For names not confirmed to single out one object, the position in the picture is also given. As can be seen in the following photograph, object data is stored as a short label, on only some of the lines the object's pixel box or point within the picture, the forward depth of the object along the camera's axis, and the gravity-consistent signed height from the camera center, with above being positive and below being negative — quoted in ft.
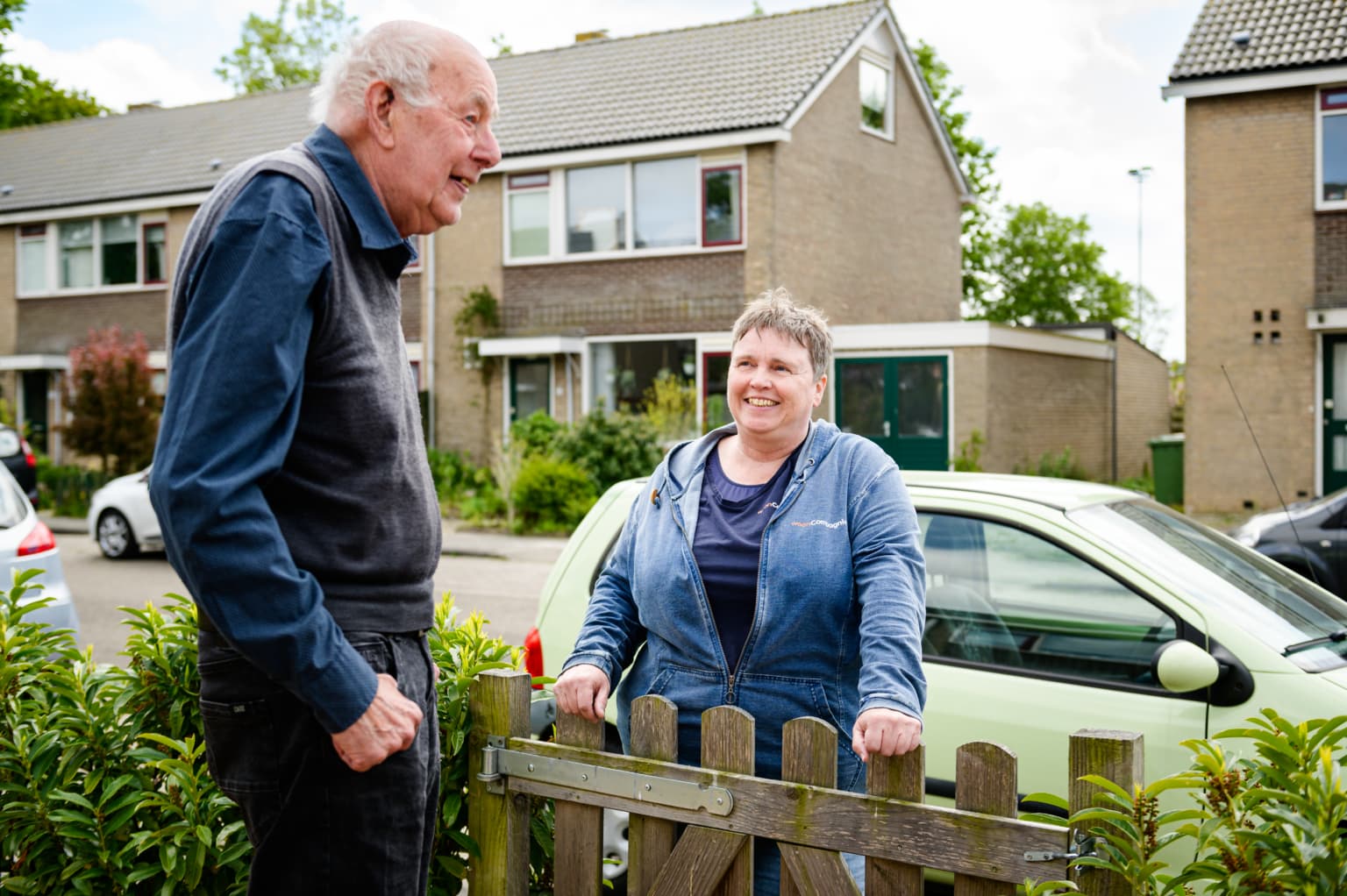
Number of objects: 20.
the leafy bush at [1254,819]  5.43 -1.90
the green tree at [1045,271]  153.28 +19.02
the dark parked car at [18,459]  57.88 -1.45
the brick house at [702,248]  66.03 +10.59
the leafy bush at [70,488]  67.41 -3.45
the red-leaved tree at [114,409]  65.00 +0.95
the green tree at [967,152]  110.22 +24.80
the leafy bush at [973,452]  63.05 -1.57
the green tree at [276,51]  163.84 +50.74
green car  10.95 -2.04
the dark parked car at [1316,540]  26.58 -2.72
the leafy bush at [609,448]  57.67 -1.14
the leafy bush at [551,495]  55.16 -3.23
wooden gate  6.93 -2.41
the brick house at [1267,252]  54.60 +7.62
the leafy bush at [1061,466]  69.21 -2.64
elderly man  5.76 -0.22
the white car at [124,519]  47.96 -3.67
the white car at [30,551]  19.48 -2.05
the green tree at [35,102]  127.54 +35.87
